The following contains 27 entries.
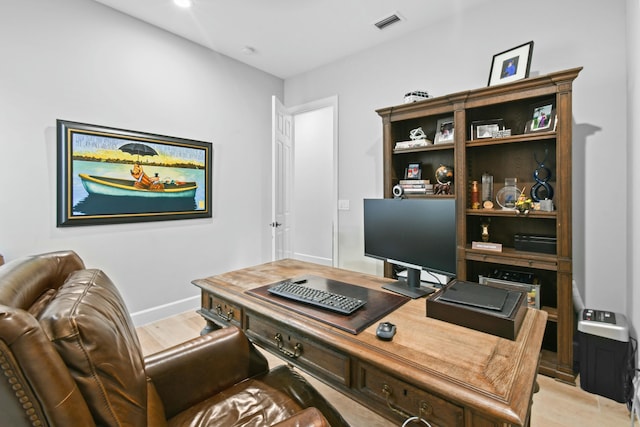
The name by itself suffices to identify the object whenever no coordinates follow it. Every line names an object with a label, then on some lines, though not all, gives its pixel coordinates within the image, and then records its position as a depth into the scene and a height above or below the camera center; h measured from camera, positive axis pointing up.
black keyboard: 1.28 -0.38
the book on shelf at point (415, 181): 2.73 +0.26
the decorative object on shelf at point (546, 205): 2.14 +0.03
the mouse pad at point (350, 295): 1.17 -0.41
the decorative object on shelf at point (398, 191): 2.01 +0.13
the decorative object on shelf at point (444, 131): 2.61 +0.67
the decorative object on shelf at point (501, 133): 2.31 +0.57
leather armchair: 0.58 -0.38
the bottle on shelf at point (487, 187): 2.52 +0.19
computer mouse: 1.05 -0.41
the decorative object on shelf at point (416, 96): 2.70 +0.99
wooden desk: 0.80 -0.45
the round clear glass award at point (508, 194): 2.41 +0.12
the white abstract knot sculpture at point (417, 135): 2.71 +0.66
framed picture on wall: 2.44 +0.30
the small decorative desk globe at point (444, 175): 2.62 +0.30
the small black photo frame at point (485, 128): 2.38 +0.64
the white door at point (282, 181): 3.31 +0.33
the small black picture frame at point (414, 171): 2.86 +0.36
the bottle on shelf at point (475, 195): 2.49 +0.12
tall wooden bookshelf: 1.99 +0.34
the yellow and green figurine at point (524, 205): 2.16 +0.03
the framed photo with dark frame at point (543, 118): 2.14 +0.64
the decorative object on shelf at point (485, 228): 2.48 -0.14
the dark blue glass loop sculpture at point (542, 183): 2.23 +0.19
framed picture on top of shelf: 2.22 +1.08
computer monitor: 1.40 -0.13
